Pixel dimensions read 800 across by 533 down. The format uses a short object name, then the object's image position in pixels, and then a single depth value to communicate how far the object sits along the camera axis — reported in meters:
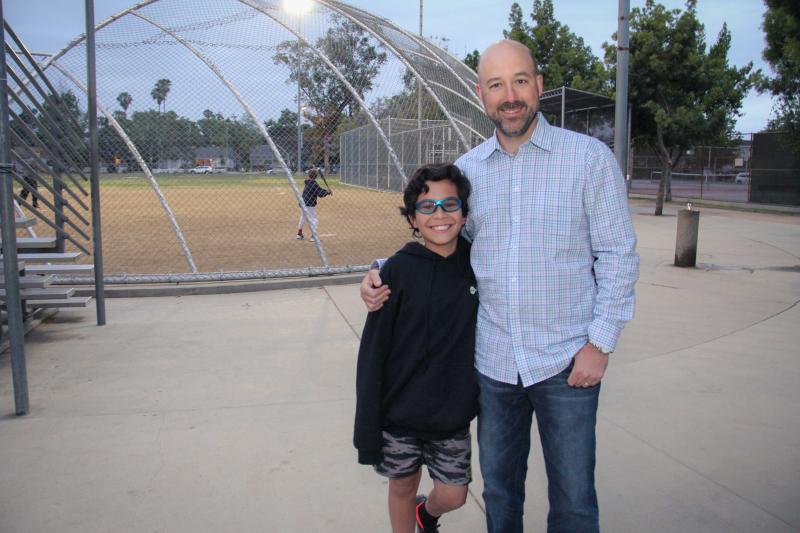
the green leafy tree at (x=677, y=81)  22.75
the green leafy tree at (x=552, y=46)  29.09
